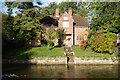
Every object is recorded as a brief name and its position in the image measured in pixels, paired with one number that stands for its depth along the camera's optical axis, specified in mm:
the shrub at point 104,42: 17768
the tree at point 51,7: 42345
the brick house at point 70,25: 25398
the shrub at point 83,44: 20345
